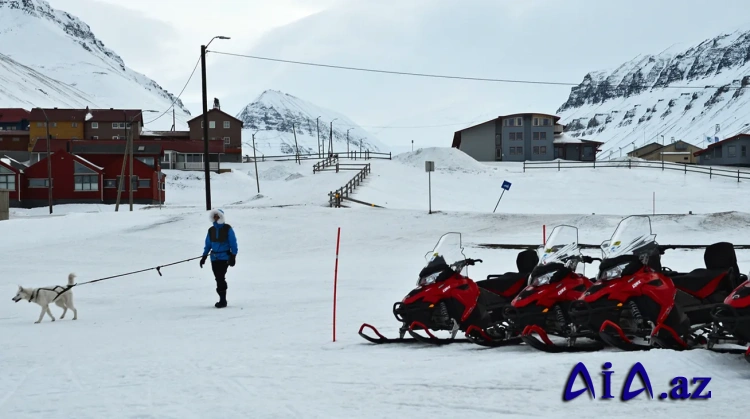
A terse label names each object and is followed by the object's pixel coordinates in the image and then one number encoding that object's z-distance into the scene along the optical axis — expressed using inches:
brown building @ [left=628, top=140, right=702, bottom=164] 4852.4
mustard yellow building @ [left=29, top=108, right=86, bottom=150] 4328.2
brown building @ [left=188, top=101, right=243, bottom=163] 4101.9
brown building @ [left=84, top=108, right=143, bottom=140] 4345.5
